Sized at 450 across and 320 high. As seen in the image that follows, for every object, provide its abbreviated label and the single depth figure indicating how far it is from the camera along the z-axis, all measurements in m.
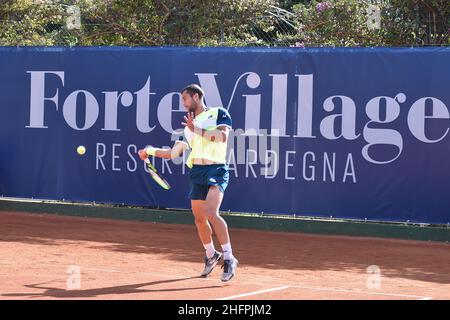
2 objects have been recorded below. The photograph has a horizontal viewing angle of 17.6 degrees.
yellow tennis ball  20.10
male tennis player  13.74
